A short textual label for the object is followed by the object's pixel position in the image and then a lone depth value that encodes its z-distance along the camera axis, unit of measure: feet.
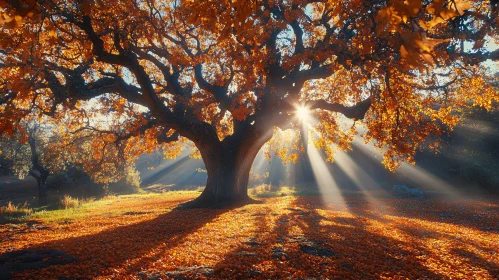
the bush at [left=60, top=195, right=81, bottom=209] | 67.82
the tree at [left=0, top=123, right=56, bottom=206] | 83.15
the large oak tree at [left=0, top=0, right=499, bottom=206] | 29.40
